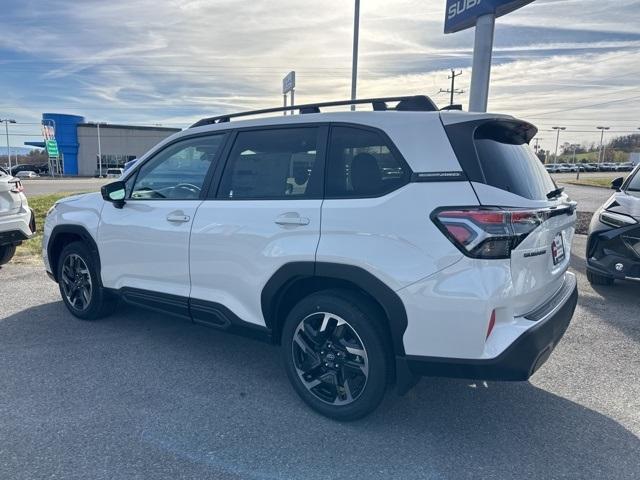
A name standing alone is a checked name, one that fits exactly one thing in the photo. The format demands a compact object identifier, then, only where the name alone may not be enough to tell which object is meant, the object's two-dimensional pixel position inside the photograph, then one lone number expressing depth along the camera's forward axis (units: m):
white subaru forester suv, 2.49
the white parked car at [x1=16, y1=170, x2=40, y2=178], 55.88
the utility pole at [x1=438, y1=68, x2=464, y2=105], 56.31
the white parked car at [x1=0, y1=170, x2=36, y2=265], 6.26
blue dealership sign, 8.52
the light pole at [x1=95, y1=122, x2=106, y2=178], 62.56
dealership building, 64.56
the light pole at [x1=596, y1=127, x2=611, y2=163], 89.54
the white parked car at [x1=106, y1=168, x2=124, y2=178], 55.52
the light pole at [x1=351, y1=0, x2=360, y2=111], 11.38
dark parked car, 5.30
